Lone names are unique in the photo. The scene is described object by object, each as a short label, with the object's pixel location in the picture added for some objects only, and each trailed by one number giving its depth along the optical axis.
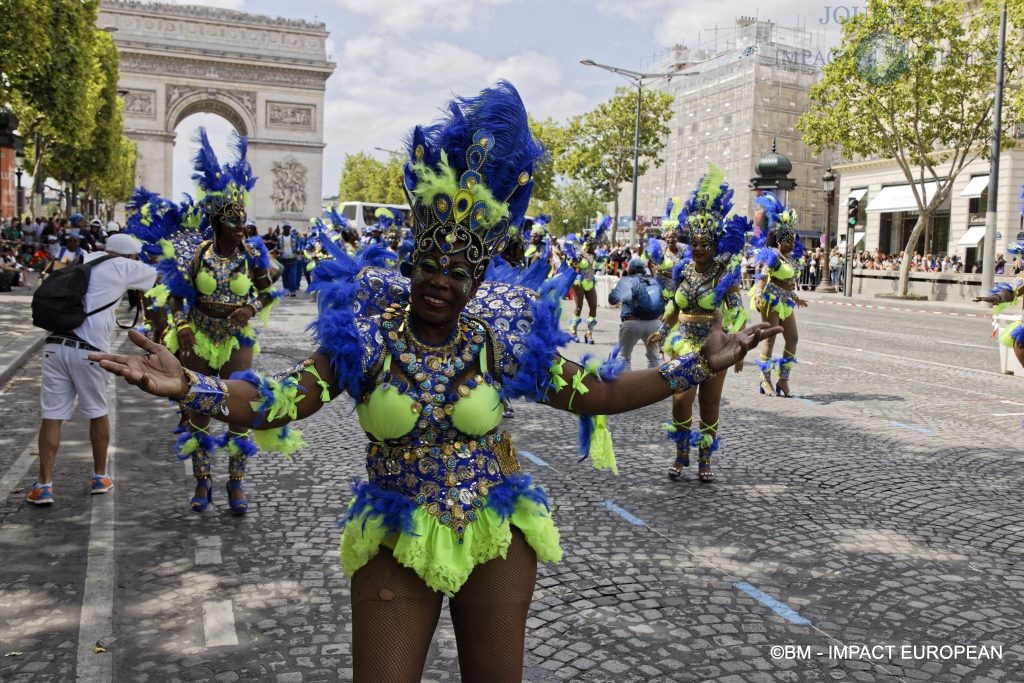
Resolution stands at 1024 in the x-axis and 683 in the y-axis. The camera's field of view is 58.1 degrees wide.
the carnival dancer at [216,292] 6.05
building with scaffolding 65.00
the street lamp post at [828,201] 35.53
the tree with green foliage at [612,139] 53.34
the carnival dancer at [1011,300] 8.09
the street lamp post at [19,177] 29.46
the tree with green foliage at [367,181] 105.00
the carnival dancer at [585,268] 16.14
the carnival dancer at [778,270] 10.46
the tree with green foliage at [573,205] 85.94
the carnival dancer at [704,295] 6.77
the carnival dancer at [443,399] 2.68
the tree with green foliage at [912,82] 28.42
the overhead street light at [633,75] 35.09
